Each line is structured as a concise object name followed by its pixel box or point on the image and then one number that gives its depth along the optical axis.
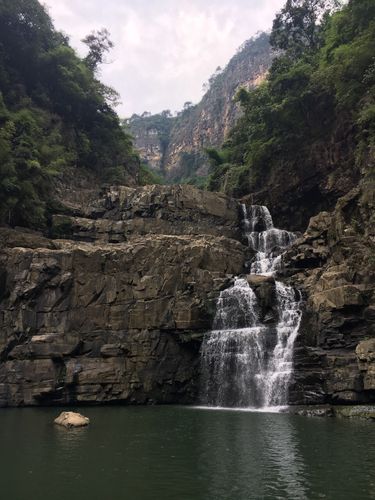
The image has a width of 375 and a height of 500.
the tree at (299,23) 64.50
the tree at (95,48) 71.00
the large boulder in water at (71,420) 23.27
